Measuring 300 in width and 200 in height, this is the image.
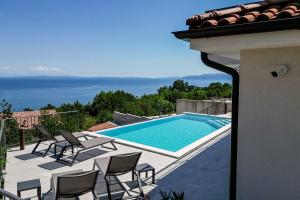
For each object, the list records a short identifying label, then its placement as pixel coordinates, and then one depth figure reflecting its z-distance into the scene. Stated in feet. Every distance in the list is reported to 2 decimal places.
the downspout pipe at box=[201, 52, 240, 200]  15.65
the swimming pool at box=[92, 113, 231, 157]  47.26
